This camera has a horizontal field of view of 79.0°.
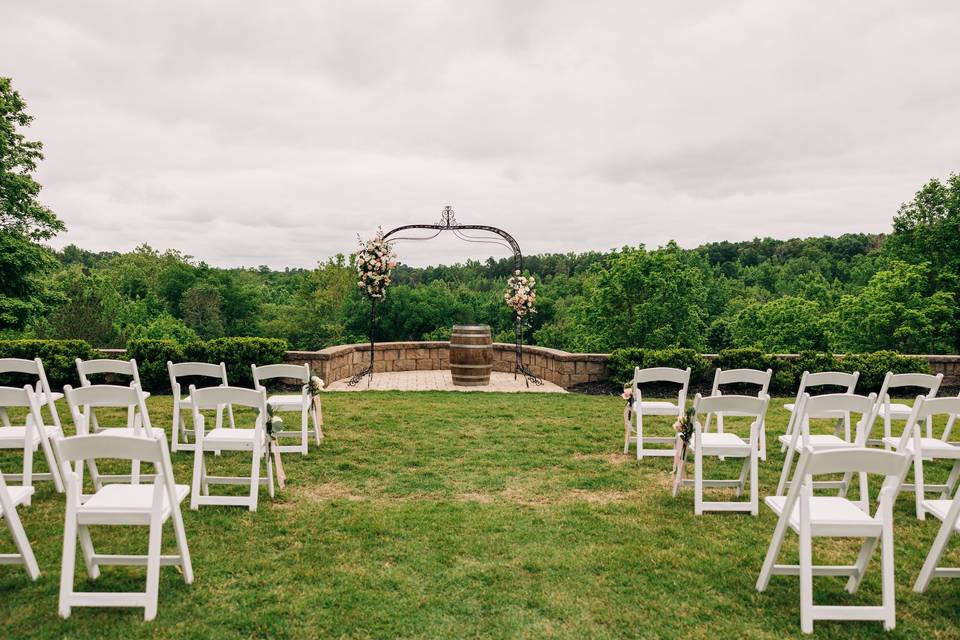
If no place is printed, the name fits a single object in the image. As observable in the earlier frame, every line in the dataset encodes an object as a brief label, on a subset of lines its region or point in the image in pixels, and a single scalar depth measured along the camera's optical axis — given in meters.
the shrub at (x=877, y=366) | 10.99
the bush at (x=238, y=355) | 10.84
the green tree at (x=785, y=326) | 31.89
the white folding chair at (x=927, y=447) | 4.01
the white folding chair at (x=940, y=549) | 3.06
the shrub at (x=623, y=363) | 11.02
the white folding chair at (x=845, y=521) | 2.87
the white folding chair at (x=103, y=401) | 4.50
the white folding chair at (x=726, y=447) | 4.51
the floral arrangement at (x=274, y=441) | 4.89
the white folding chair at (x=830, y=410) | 4.27
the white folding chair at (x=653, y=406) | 6.11
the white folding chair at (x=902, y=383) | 5.80
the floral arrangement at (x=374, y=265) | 12.01
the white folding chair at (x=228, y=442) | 4.41
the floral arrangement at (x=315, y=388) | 6.50
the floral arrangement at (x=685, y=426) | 4.88
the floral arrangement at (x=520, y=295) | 12.34
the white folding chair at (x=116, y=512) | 2.90
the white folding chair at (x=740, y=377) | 6.22
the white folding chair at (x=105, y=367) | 6.13
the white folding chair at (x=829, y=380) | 5.95
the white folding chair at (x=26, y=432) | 3.97
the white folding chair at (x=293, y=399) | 6.16
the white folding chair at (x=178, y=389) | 5.90
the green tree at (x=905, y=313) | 20.72
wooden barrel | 11.66
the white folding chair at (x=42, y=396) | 4.81
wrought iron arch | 12.30
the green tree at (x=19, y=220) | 16.33
